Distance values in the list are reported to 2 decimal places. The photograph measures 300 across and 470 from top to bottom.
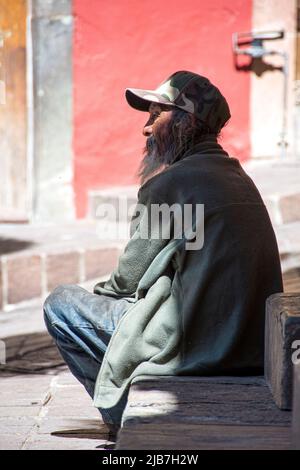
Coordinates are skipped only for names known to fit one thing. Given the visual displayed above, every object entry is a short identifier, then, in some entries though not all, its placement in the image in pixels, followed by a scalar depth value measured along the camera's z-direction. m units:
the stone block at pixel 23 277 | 12.84
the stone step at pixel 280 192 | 14.32
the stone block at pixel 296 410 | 5.21
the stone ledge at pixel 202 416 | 5.39
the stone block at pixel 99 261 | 13.45
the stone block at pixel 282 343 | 5.78
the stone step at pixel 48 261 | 12.87
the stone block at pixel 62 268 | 13.11
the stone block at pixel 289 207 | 14.45
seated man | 6.59
